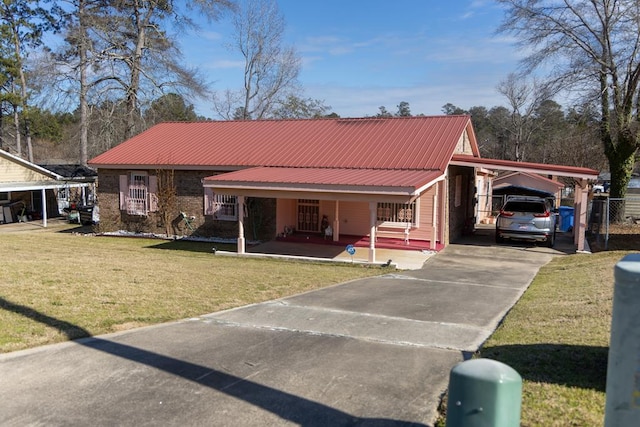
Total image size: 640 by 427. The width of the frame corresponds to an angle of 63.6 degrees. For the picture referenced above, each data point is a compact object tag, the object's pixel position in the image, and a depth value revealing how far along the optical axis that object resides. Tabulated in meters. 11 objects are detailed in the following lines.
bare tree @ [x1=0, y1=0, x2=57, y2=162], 37.59
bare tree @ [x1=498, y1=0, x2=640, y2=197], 21.84
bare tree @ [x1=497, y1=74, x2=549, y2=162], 56.91
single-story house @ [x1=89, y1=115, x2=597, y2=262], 15.94
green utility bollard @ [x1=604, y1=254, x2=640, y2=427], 3.25
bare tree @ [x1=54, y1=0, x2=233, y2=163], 31.08
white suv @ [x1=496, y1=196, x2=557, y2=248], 17.20
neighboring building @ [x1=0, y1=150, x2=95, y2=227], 26.34
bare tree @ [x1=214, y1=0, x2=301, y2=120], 44.25
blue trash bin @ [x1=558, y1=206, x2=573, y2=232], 22.19
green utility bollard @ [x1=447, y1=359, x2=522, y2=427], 3.21
